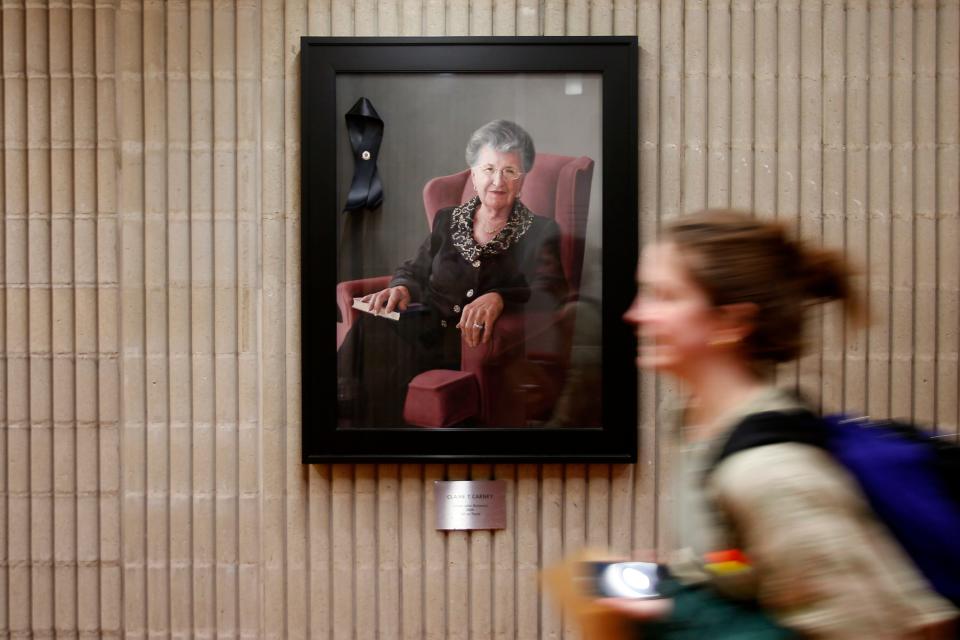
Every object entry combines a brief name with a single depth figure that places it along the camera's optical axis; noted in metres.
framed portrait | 2.20
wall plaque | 2.28
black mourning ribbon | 2.20
